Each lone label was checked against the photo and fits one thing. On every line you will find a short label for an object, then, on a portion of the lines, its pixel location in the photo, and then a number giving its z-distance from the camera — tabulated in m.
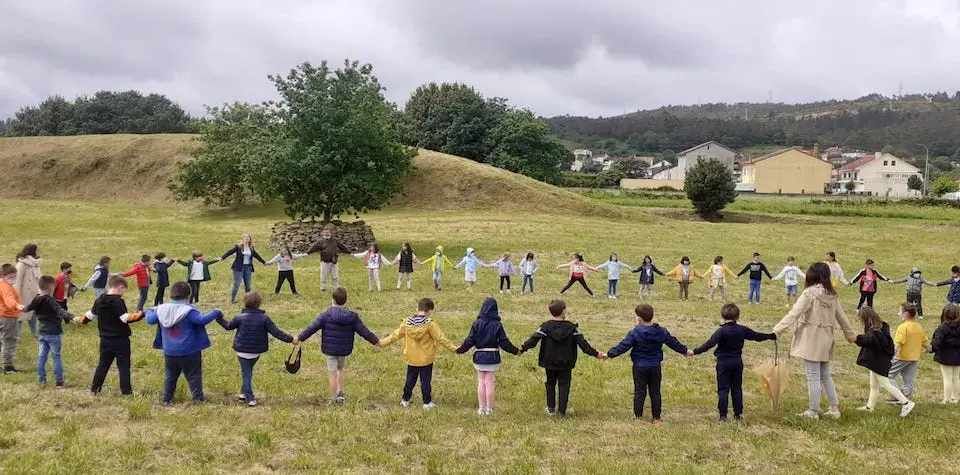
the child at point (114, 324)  10.03
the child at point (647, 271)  23.66
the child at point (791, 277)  22.97
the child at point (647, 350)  9.61
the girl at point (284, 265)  20.97
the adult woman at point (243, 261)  20.30
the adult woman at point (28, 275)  13.24
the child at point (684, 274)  23.03
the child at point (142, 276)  18.20
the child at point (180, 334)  9.73
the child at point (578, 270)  23.52
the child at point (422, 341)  10.26
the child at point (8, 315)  11.27
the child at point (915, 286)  20.36
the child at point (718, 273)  23.44
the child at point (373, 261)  23.14
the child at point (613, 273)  23.44
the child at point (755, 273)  22.73
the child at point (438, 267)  23.86
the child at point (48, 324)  10.70
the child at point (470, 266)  23.78
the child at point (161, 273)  18.98
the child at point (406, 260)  23.44
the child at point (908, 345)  10.94
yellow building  119.25
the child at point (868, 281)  21.61
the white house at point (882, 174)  132.88
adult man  22.20
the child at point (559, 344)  9.73
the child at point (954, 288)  19.11
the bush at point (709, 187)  60.38
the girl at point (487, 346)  9.96
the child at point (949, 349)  11.05
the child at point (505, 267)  23.45
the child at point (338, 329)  10.27
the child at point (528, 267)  23.62
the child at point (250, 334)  10.10
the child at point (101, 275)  16.43
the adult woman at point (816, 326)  9.84
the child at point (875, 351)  10.48
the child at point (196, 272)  19.39
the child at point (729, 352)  9.66
